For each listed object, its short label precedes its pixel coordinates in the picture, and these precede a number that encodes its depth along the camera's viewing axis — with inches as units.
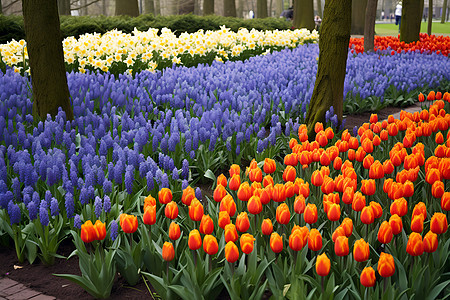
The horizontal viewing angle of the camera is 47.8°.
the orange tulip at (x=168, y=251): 101.7
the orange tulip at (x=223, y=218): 108.1
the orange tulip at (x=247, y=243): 98.5
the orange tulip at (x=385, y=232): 100.3
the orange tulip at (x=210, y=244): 99.3
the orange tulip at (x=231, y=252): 95.9
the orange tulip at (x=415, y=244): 96.7
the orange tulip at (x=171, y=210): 115.4
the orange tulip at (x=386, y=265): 90.4
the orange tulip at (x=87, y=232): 105.2
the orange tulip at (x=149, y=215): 111.2
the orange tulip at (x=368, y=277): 89.1
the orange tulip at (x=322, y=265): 92.0
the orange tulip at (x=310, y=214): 110.2
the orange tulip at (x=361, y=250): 93.7
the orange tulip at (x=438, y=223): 104.5
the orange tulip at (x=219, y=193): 123.0
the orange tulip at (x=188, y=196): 125.0
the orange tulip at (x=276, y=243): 99.2
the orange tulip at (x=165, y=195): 120.4
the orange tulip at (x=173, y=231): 107.0
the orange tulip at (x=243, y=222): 106.2
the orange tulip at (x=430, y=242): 98.7
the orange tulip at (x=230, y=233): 100.1
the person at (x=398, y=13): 1437.0
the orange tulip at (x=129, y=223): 108.3
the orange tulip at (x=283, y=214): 110.7
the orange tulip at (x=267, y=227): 107.5
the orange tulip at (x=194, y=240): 100.6
